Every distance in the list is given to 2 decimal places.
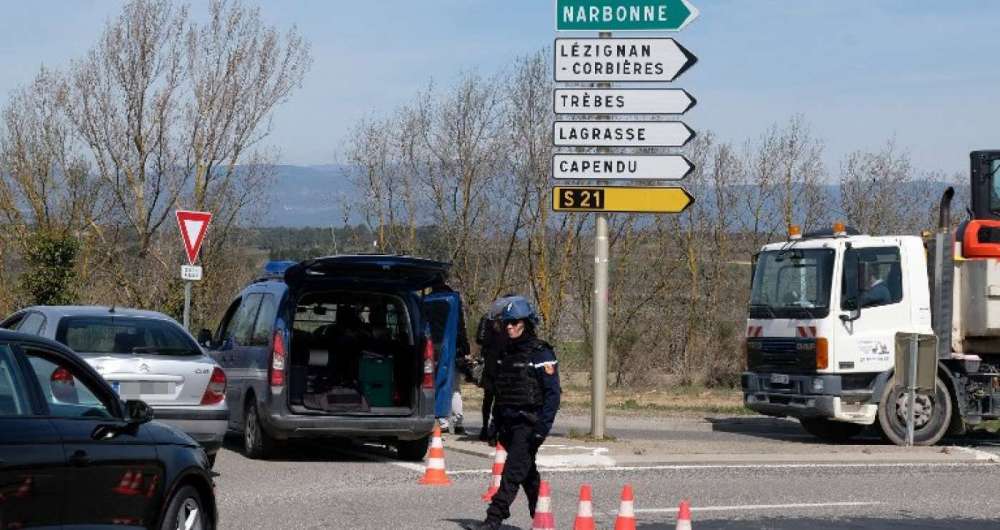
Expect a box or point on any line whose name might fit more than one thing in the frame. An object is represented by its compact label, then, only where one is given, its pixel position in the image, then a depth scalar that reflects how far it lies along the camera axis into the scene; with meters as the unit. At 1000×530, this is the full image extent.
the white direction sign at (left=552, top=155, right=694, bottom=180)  18.09
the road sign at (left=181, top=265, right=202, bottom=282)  21.48
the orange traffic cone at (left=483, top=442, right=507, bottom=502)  12.13
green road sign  17.50
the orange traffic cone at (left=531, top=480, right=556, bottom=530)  9.75
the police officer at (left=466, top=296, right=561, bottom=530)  10.29
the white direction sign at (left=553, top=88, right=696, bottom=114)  18.02
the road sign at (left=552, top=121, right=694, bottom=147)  18.12
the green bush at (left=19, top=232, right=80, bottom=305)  34.03
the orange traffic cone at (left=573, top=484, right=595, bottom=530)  9.59
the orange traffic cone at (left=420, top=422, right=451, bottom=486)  14.02
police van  15.38
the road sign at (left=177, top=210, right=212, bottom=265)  22.03
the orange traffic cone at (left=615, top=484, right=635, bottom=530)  9.49
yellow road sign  17.95
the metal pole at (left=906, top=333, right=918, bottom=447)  19.23
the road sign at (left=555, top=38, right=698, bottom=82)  17.91
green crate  16.09
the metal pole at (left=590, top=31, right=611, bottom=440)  18.22
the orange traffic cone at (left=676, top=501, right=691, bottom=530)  9.03
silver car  13.89
